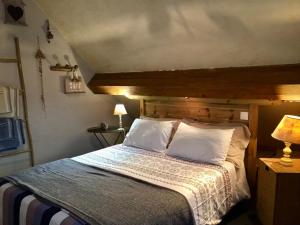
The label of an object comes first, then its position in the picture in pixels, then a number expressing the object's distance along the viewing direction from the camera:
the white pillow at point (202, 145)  2.36
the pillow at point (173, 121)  2.88
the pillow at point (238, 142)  2.47
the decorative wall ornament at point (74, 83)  3.26
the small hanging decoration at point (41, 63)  2.95
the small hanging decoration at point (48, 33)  3.01
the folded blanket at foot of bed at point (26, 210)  1.52
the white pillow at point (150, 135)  2.79
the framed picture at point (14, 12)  2.63
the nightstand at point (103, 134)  3.37
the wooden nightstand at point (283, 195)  1.99
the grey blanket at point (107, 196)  1.52
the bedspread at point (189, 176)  1.90
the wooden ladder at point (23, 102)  2.75
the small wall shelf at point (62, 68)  3.12
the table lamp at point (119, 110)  3.43
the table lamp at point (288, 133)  2.06
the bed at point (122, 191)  1.56
